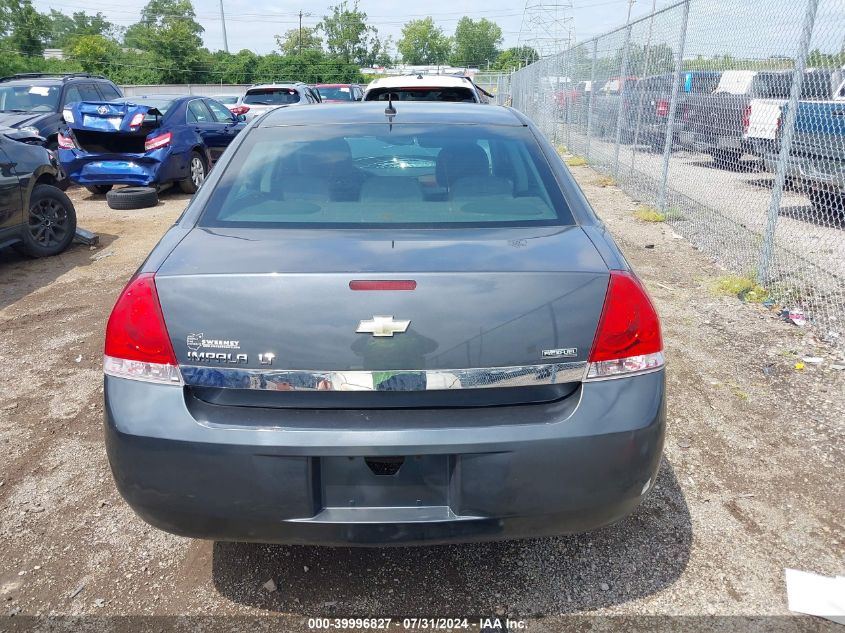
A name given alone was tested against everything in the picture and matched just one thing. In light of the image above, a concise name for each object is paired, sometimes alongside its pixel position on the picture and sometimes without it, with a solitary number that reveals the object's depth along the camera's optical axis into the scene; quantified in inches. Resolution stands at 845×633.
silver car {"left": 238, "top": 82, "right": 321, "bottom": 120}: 632.4
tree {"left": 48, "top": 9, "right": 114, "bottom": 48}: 3336.6
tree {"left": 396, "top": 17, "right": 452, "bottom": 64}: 4185.5
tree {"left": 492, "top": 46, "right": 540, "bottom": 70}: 3090.6
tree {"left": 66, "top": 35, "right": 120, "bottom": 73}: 1996.8
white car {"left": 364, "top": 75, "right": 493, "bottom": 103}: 343.0
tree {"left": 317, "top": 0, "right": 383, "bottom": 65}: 3348.9
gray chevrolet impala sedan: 77.3
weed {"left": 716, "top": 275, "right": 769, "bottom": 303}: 216.5
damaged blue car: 379.6
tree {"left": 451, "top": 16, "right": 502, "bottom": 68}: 4200.3
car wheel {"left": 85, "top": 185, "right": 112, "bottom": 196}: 427.1
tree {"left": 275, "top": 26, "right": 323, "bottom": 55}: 3415.4
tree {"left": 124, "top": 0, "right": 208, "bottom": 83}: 2194.9
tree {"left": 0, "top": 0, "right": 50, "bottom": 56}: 2220.7
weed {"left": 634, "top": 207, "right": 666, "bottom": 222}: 336.5
